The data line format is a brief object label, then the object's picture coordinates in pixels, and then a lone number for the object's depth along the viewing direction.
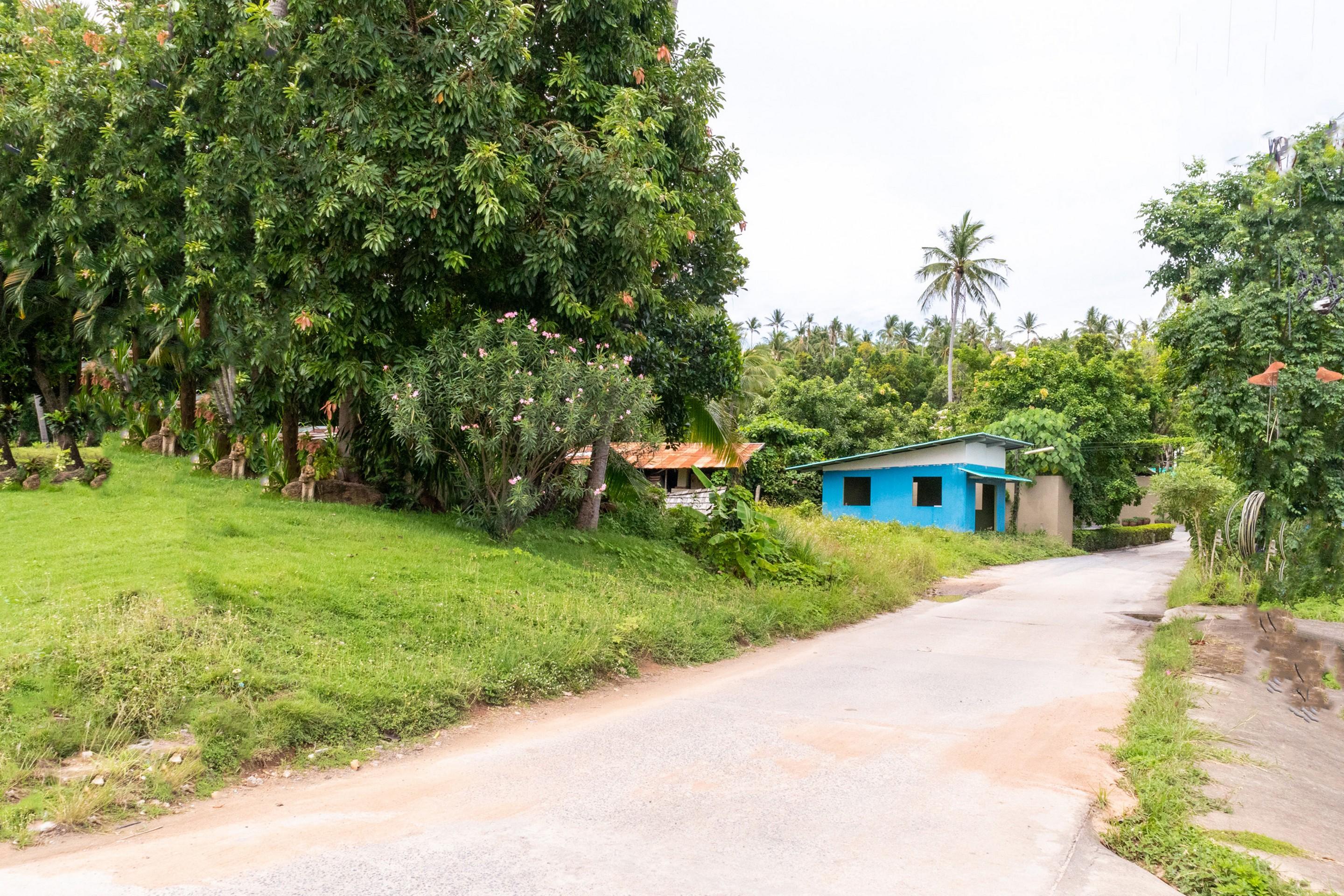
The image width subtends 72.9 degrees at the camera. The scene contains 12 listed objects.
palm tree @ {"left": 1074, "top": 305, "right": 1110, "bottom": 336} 59.28
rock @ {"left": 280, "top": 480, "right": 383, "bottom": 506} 13.02
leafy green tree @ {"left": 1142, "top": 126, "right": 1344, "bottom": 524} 14.82
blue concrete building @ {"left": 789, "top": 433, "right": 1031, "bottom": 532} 29.44
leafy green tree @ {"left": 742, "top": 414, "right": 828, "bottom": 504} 32.06
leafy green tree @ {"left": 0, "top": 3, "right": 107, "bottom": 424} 13.92
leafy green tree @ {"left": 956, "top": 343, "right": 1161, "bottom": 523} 34.50
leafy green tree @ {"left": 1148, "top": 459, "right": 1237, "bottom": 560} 19.98
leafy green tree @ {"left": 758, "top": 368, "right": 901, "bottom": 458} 35.06
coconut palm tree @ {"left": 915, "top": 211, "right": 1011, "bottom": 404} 43.44
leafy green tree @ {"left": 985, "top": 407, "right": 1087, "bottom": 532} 32.56
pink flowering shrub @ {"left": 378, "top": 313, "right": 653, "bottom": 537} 10.38
